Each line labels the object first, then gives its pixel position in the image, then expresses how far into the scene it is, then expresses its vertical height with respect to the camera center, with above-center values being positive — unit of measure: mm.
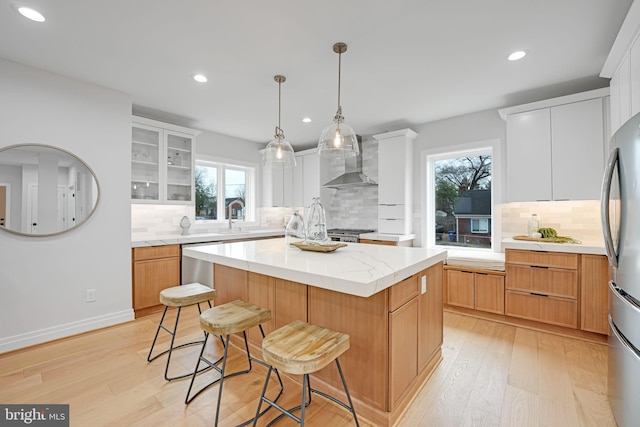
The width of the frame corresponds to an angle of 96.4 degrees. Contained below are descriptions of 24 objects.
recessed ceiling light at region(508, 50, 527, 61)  2385 +1367
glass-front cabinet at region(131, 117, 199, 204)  3682 +713
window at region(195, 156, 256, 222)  4727 +438
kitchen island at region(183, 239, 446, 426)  1571 -593
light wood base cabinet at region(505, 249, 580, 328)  2729 -706
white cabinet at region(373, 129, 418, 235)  4227 +519
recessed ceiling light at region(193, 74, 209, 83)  2812 +1374
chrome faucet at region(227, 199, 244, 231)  4770 +181
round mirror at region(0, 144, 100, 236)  2549 +233
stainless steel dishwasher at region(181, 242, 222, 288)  3744 -752
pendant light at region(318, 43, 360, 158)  2256 +605
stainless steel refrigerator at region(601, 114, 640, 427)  1343 -251
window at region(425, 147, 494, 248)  3891 +252
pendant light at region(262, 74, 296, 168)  2597 +567
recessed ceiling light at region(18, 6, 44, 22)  1885 +1355
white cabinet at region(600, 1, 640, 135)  1817 +1077
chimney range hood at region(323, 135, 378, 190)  4637 +625
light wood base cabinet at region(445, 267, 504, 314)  3117 -842
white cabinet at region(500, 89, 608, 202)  2902 +735
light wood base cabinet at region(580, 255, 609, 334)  2584 -708
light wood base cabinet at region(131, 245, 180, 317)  3322 -713
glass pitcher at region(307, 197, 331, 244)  2318 -80
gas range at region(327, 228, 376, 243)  4323 -298
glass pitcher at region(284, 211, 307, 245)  2467 -112
